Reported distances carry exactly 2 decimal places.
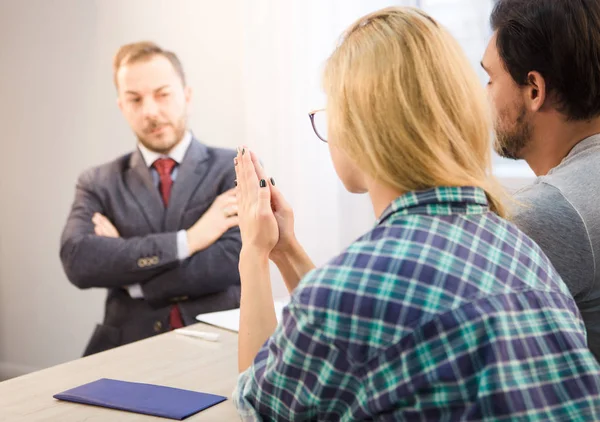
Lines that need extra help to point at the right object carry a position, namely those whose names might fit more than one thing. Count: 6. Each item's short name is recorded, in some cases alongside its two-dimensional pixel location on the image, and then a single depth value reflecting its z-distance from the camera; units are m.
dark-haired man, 1.47
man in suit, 2.87
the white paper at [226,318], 2.03
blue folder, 1.38
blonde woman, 0.94
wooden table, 1.39
